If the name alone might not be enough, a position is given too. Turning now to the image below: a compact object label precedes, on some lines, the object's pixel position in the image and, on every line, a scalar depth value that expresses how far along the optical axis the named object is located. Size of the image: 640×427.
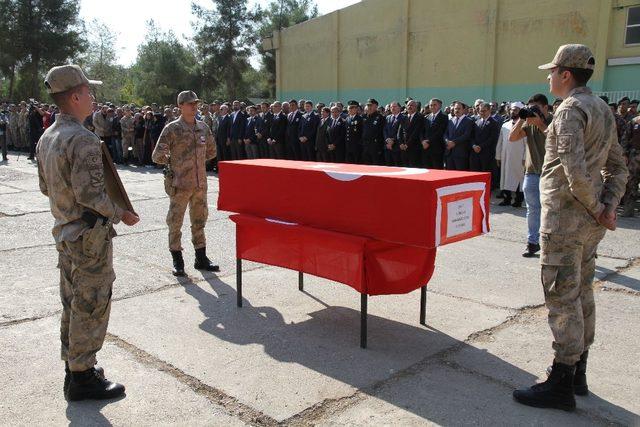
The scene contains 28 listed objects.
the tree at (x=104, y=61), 61.46
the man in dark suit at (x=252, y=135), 15.54
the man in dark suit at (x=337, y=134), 13.36
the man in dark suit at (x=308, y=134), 14.16
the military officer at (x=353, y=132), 13.11
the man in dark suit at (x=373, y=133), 12.74
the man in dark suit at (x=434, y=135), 11.62
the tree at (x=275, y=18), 51.06
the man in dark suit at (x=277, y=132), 14.88
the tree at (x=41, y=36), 38.34
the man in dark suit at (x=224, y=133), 16.59
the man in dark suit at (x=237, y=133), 16.12
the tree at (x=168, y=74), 50.88
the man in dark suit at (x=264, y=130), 15.20
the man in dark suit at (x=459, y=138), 11.11
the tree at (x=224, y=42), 49.56
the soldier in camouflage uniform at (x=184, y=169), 5.89
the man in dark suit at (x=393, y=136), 12.27
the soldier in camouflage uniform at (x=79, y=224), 3.15
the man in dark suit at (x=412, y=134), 11.98
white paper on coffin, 3.60
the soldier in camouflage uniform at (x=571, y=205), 3.10
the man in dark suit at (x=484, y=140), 10.98
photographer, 6.49
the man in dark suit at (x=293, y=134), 14.57
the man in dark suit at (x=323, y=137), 13.70
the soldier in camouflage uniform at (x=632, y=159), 9.42
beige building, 23.48
